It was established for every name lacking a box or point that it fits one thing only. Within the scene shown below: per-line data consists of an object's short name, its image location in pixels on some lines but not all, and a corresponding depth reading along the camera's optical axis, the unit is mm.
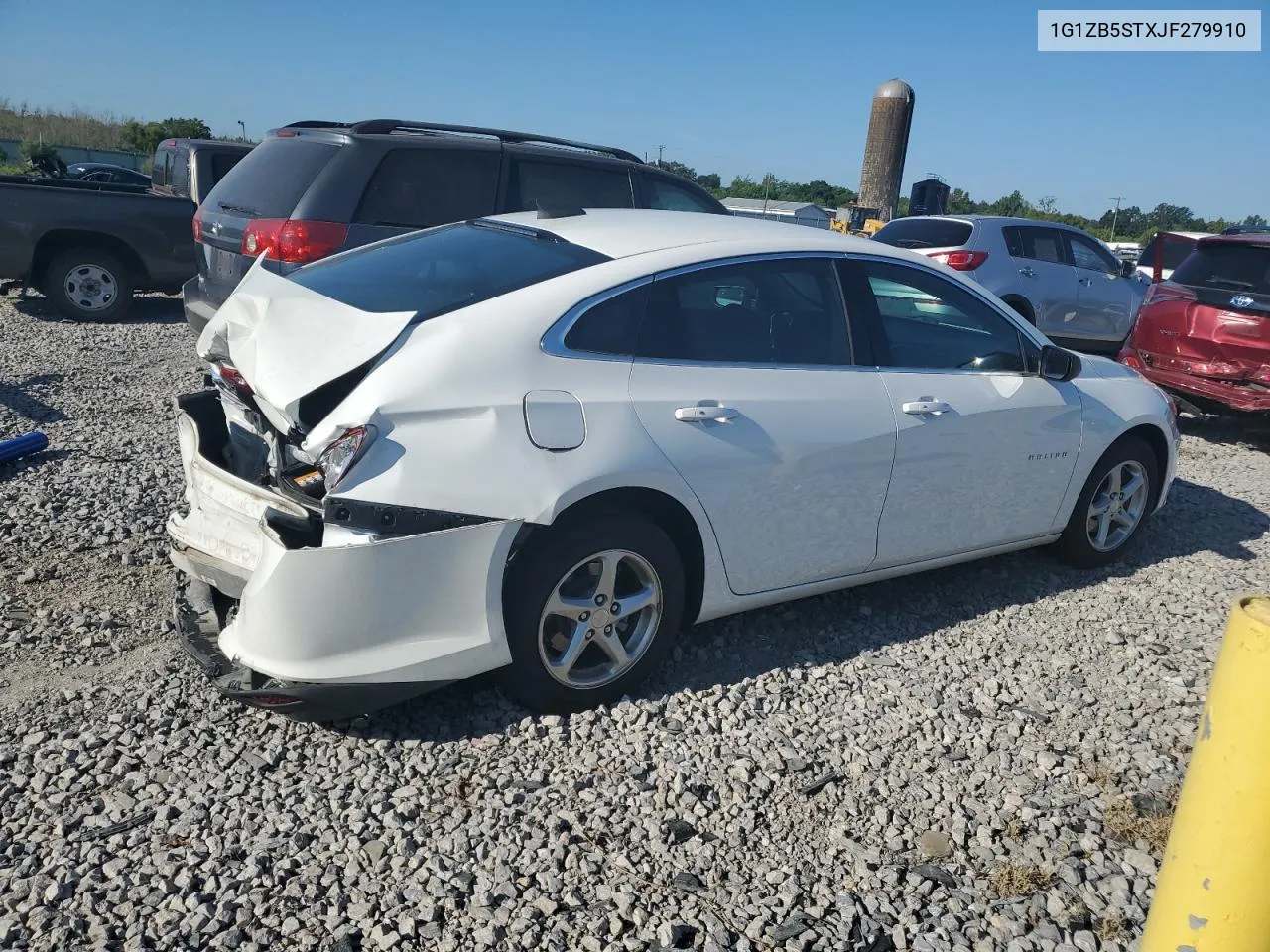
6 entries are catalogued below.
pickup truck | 9859
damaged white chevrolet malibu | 2967
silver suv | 10539
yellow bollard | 1706
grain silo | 17984
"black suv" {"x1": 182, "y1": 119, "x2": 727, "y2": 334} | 6492
